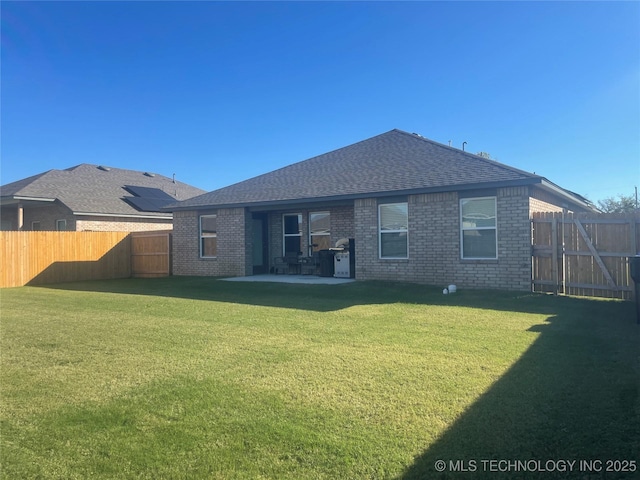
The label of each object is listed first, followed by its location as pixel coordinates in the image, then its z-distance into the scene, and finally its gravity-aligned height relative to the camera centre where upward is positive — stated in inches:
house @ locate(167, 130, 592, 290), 472.4 +39.7
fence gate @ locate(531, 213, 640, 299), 402.0 -9.1
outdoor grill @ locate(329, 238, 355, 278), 611.8 -19.7
